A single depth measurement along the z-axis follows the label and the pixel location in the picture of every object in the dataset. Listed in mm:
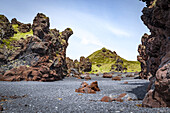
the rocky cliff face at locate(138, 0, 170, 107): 8203
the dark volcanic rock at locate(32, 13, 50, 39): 39378
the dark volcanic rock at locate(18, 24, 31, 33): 51450
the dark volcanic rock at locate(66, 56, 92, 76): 84688
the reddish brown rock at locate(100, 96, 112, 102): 10953
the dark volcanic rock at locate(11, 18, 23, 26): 63219
